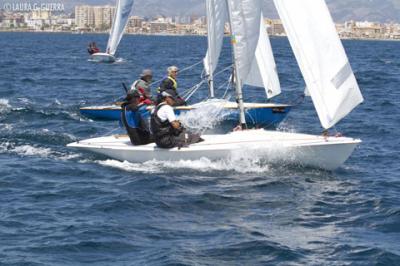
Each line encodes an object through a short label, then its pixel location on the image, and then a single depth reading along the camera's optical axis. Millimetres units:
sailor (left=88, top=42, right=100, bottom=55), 57497
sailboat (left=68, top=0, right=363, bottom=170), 15664
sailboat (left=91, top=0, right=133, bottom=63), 46781
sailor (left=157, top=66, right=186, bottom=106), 19220
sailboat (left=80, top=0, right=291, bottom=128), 19516
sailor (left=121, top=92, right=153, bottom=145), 16453
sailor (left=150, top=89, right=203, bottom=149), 15641
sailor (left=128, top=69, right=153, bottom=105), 17125
